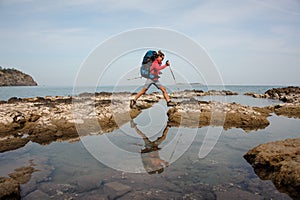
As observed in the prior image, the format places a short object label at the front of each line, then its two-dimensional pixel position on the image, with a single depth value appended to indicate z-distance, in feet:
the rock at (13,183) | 15.48
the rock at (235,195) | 16.33
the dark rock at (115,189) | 16.78
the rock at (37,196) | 16.11
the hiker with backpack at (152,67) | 45.47
